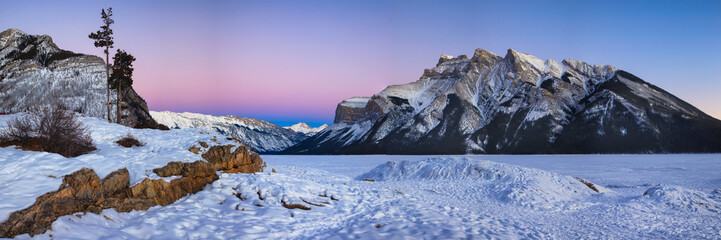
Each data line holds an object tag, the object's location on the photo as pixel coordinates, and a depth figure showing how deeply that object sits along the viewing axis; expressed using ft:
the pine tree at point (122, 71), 107.96
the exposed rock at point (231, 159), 56.13
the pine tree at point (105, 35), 102.89
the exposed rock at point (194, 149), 54.60
